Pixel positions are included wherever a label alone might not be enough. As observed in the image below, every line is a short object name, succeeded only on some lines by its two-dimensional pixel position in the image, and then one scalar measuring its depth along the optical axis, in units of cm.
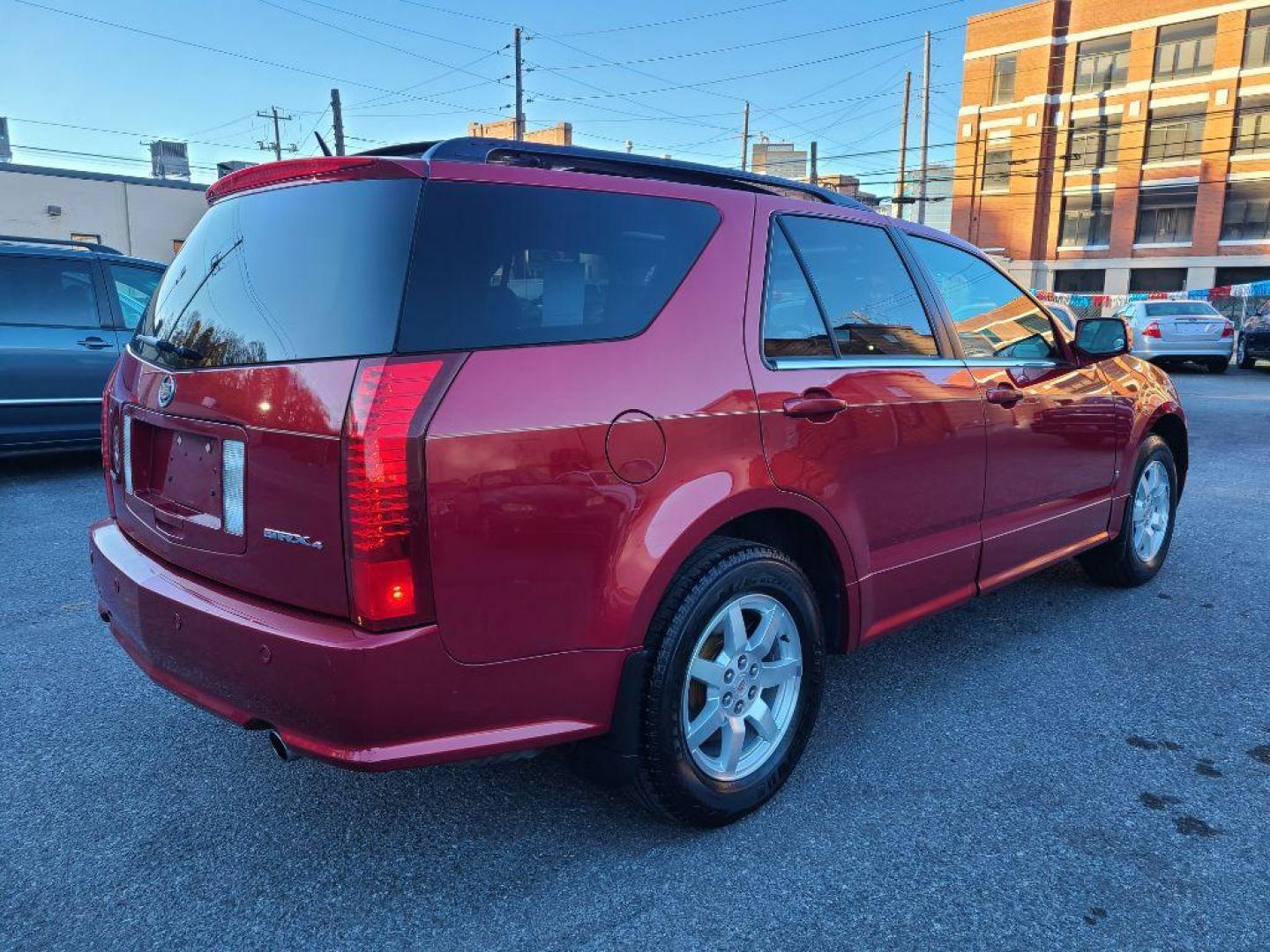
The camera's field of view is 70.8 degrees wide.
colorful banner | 2972
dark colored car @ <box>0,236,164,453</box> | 693
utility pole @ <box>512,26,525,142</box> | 3600
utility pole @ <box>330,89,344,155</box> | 3475
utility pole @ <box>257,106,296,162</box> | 5956
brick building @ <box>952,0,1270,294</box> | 4175
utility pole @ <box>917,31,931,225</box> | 3463
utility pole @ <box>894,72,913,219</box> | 3734
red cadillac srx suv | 195
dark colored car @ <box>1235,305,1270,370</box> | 1923
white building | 2834
